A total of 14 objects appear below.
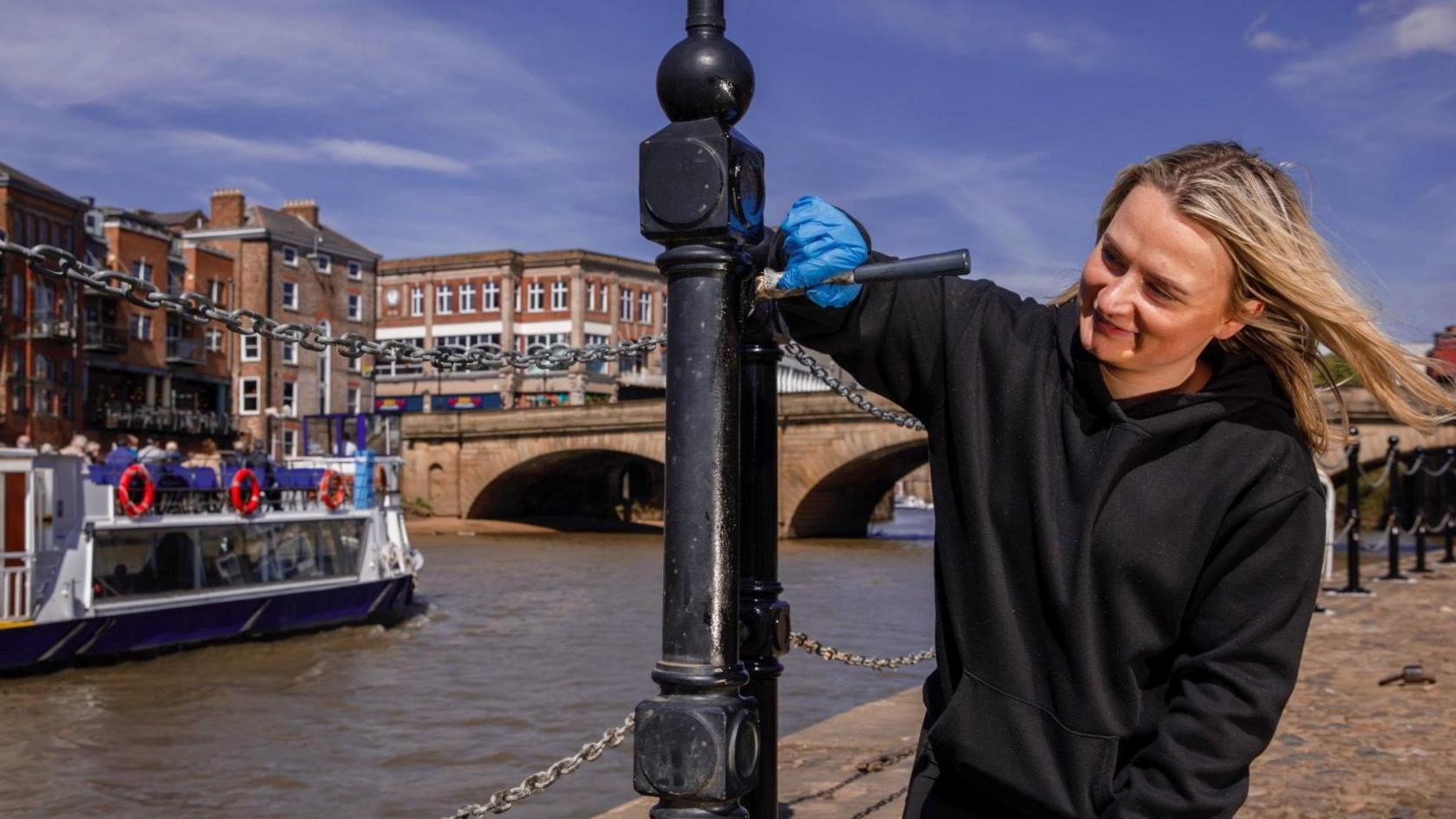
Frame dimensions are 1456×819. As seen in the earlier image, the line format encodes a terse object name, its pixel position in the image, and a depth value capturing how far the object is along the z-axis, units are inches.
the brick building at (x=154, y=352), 1647.4
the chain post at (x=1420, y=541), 634.2
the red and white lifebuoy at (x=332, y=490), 749.3
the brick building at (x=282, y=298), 1905.8
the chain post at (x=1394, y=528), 605.0
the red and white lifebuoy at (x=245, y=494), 666.8
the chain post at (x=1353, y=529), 535.2
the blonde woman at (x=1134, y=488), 75.5
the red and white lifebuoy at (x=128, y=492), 597.3
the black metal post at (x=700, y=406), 82.7
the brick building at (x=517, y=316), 2186.3
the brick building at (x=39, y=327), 1456.7
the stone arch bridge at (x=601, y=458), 1482.5
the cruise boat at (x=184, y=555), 560.7
